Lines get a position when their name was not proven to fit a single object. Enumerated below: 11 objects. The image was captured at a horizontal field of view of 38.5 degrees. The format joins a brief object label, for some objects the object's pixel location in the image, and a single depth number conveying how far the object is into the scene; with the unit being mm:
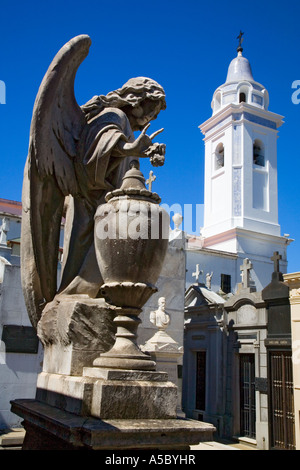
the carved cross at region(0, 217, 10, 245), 11312
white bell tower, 25797
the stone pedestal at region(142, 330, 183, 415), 9273
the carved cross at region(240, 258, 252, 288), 13586
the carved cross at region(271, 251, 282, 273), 11891
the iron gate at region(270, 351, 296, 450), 10391
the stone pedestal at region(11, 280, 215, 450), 2385
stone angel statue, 3357
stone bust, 9625
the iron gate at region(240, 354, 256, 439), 11906
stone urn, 2840
